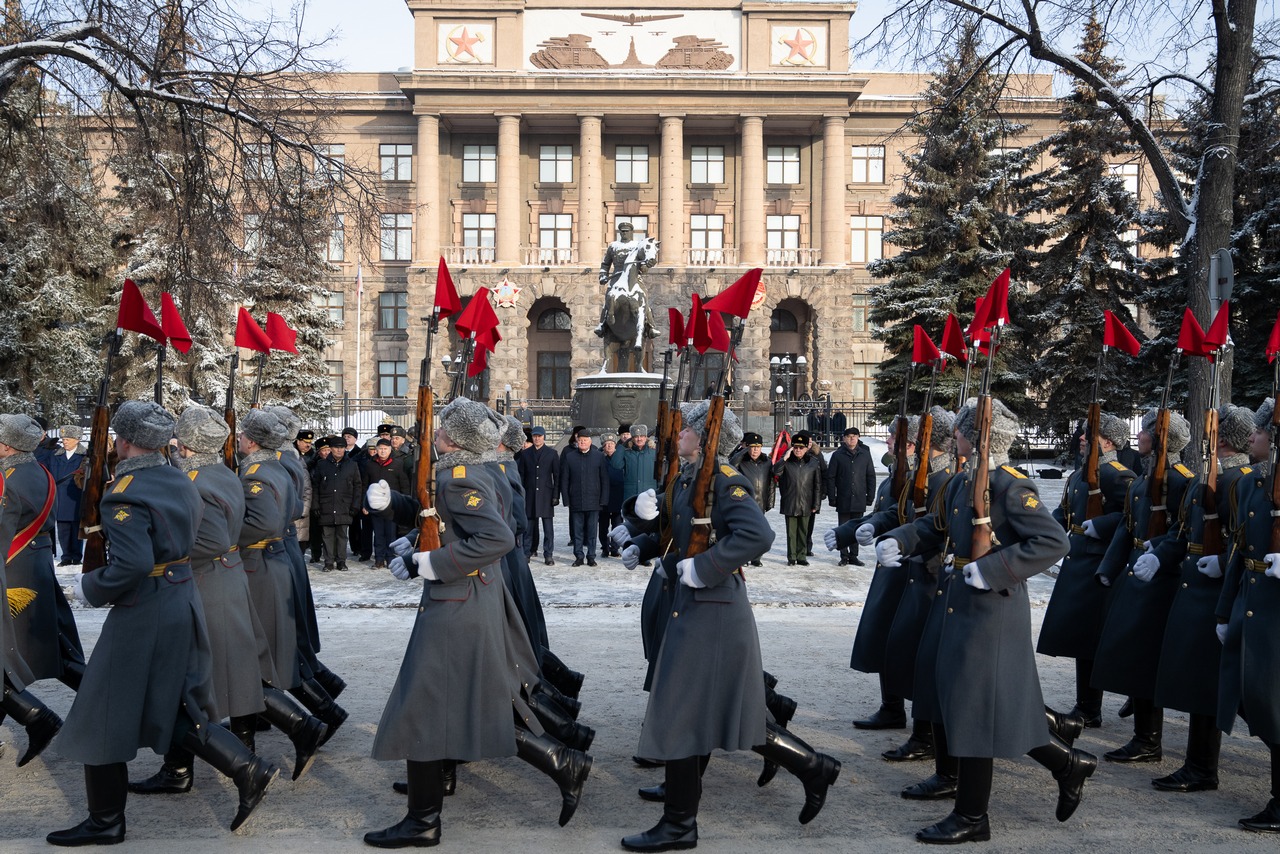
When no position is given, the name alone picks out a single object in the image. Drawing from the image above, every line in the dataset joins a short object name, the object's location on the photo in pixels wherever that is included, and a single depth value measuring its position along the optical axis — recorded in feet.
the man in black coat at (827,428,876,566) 53.36
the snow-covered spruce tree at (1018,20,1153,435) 92.89
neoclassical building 176.14
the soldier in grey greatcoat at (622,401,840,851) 16.03
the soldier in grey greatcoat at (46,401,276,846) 15.61
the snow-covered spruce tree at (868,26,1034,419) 94.07
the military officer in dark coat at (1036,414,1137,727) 22.75
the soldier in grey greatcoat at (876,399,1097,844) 16.20
